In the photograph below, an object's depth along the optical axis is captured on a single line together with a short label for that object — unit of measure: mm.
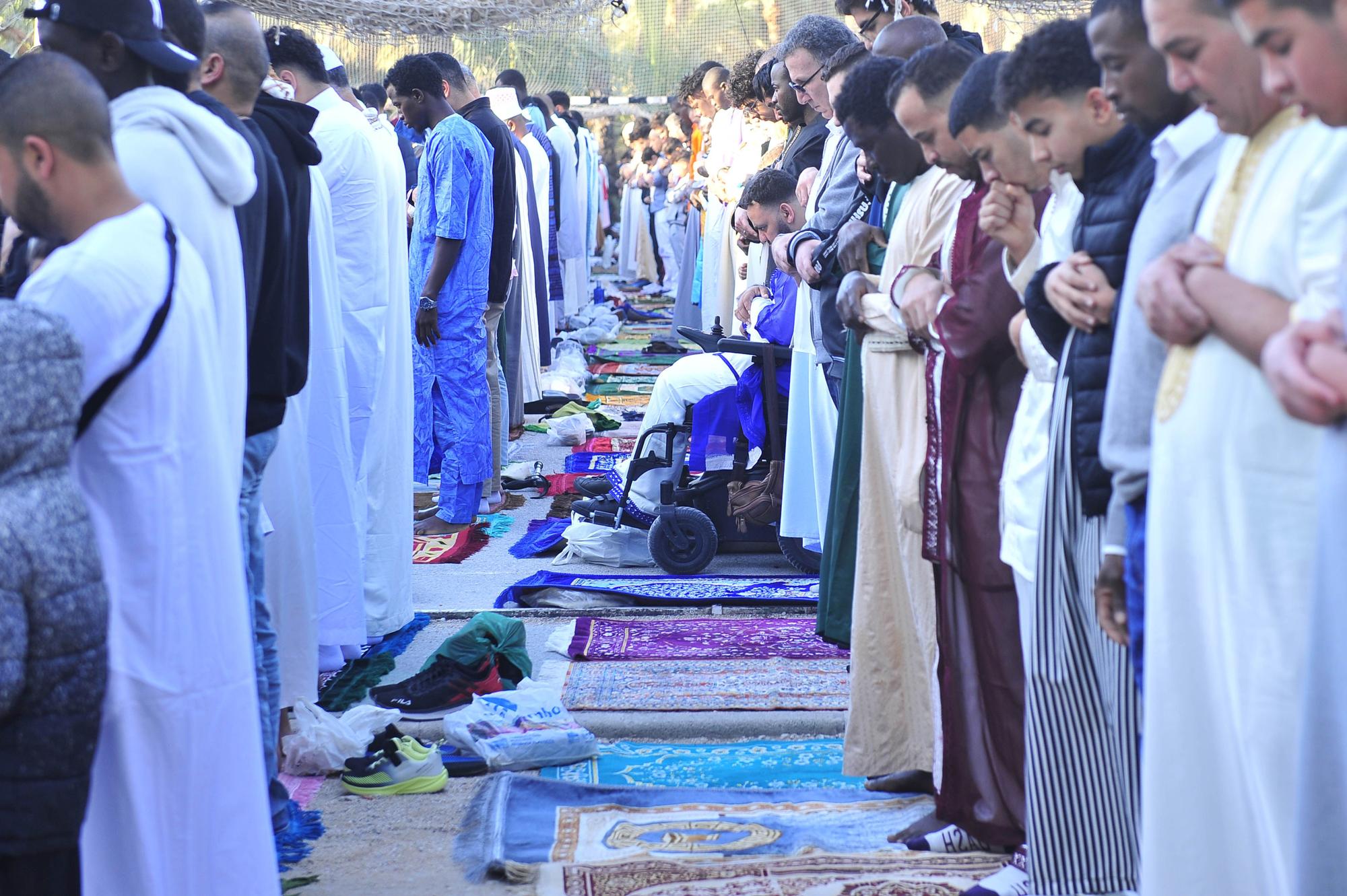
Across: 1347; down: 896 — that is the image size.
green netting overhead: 11719
